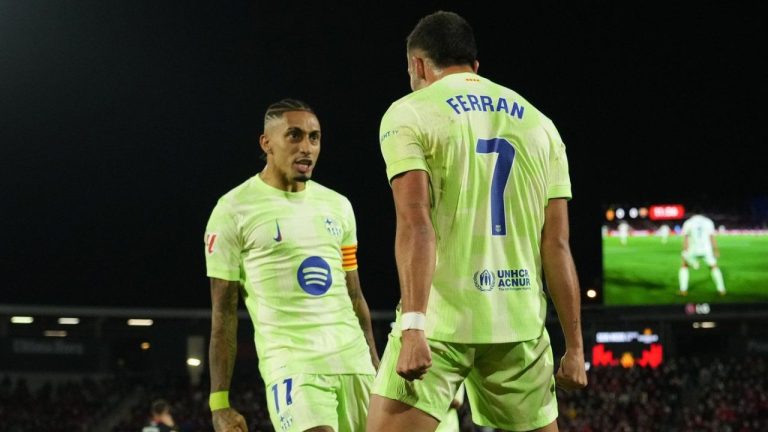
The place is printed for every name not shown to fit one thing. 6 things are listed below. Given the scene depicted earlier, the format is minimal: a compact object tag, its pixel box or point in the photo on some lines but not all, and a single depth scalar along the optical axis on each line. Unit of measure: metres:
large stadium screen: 33.62
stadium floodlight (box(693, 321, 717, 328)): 43.62
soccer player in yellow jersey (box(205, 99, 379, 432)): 6.22
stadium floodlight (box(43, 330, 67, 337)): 43.47
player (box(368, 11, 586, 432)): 4.03
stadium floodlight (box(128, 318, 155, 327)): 44.56
